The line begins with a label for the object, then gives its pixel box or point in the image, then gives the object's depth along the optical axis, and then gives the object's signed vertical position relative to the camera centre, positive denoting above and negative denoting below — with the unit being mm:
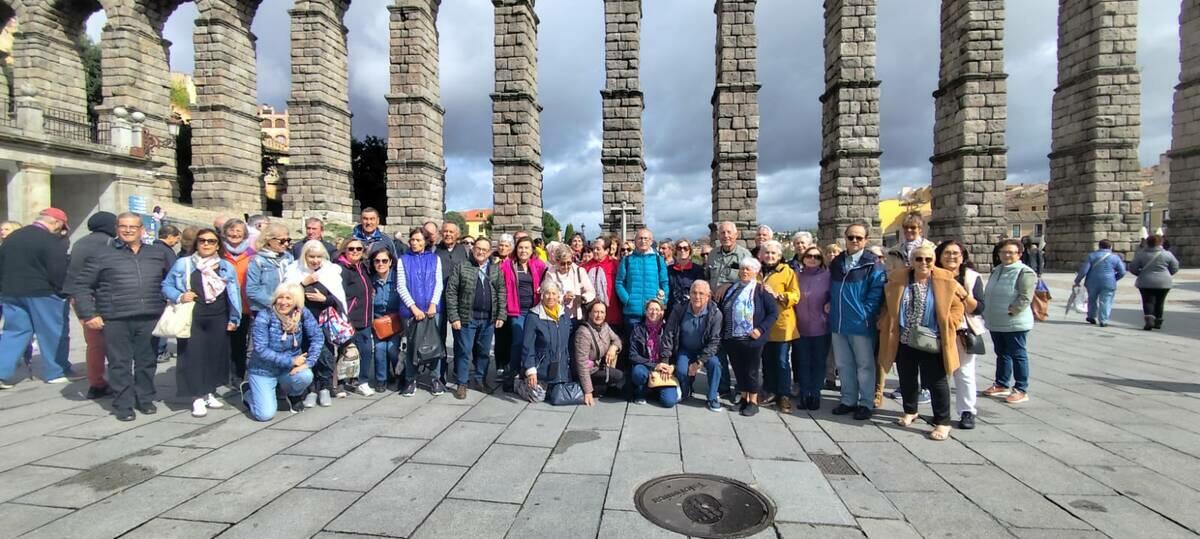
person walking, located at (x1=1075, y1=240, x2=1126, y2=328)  9000 -550
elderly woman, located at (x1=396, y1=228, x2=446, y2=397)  5465 -378
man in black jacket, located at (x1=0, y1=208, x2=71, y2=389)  5395 -417
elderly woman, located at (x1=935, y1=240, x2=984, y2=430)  4250 -934
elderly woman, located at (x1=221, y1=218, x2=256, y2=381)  5031 +62
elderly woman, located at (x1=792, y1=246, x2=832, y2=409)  4941 -800
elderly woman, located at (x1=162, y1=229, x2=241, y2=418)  4707 -548
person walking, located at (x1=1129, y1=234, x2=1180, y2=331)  8375 -475
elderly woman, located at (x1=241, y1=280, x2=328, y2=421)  4570 -988
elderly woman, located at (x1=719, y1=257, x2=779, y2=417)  4867 -739
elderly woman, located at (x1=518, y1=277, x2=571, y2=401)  5250 -1007
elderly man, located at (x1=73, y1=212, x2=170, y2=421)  4539 -475
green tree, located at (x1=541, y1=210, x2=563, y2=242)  70544 +4207
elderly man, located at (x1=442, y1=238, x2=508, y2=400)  5586 -570
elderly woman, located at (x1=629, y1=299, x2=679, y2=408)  5051 -1118
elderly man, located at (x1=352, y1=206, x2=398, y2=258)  6156 +310
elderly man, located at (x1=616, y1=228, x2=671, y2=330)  5613 -317
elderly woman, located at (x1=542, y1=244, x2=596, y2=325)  5570 -329
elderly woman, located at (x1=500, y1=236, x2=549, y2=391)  5902 -420
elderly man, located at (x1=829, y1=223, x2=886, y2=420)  4629 -642
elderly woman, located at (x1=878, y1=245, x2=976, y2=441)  4121 -682
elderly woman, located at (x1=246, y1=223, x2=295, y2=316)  4895 -123
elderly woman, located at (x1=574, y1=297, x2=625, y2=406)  5168 -1078
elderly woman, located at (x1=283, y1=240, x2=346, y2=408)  4977 -384
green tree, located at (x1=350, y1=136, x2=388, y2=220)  34312 +5859
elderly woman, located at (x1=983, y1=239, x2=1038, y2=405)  4879 -655
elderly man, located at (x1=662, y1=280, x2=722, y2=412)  4992 -922
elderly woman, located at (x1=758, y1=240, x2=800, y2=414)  4898 -793
